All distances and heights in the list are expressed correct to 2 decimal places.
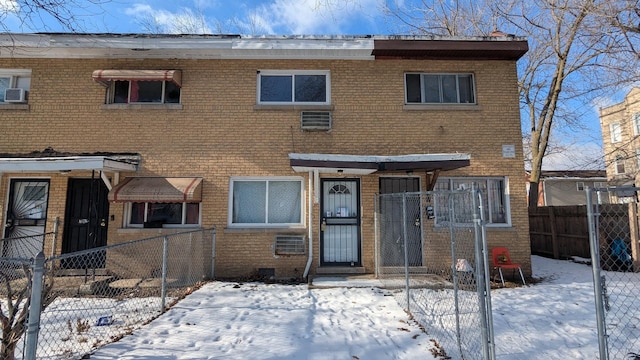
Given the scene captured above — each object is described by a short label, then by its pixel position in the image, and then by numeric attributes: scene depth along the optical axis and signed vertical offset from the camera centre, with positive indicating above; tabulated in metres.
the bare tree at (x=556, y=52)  9.92 +5.60
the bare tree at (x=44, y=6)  4.75 +2.77
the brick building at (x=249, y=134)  8.77 +2.10
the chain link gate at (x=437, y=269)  3.82 -1.00
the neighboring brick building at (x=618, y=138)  13.95 +5.09
